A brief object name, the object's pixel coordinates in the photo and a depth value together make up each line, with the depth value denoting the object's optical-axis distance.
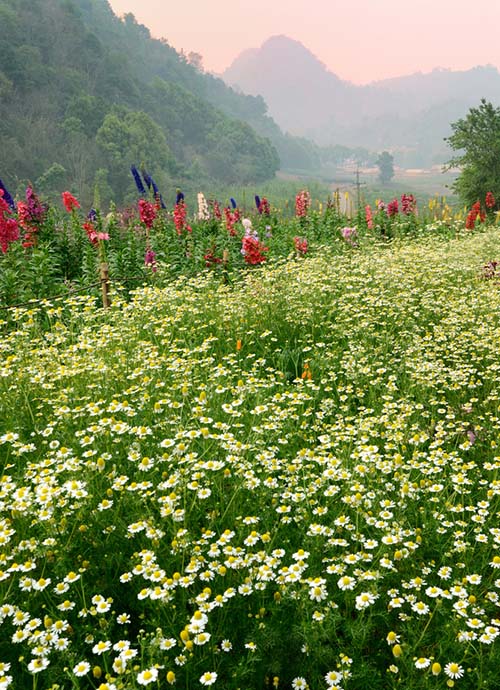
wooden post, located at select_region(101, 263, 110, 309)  7.14
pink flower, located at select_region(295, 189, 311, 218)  13.59
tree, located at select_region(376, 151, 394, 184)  167.50
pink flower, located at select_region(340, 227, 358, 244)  11.49
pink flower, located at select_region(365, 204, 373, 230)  13.49
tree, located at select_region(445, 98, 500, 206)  28.92
